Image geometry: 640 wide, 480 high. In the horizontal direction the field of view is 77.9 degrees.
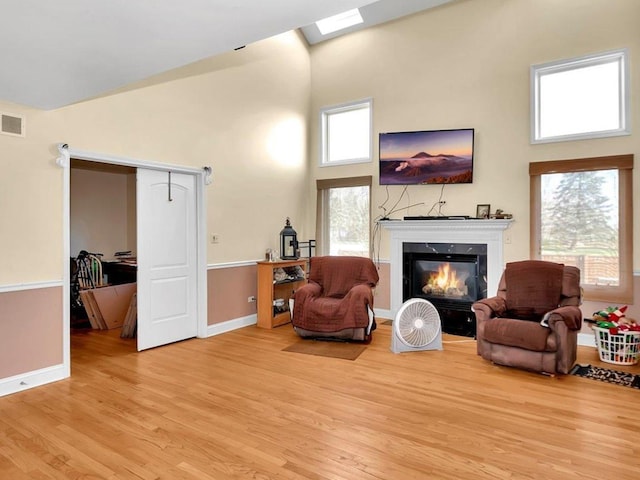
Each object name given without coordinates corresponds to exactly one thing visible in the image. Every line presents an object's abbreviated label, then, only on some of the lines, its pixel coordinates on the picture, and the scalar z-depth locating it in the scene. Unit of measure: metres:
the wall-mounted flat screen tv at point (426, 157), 5.11
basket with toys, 3.70
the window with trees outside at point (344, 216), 6.00
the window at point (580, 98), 4.29
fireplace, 4.91
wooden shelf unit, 5.25
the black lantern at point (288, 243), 5.67
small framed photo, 4.95
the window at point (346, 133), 6.05
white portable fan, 4.12
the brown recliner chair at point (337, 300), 4.43
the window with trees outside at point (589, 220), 4.21
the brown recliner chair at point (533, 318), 3.44
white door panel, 4.21
